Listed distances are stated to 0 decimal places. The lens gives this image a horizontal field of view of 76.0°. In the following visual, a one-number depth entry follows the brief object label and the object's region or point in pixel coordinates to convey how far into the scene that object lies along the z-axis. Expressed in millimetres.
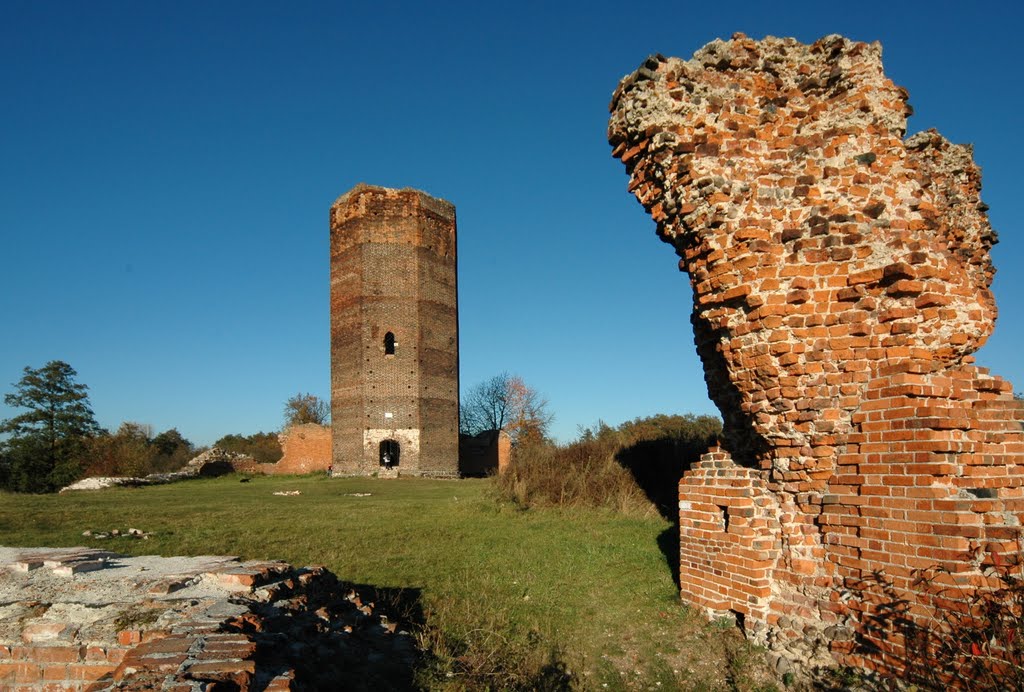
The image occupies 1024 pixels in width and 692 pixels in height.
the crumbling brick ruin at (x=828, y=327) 4270
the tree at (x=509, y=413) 45703
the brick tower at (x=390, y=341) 27828
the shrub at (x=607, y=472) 12133
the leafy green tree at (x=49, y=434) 29750
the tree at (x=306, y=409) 58488
